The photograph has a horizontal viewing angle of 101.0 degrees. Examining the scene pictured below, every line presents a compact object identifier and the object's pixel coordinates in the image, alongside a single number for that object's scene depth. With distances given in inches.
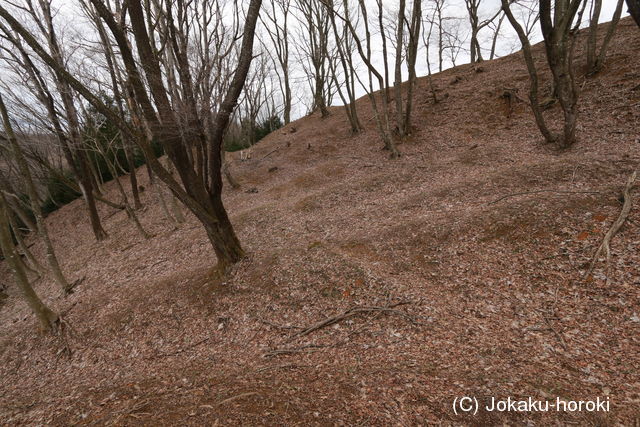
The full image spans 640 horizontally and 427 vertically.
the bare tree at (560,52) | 249.9
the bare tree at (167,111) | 160.1
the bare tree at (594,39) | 352.8
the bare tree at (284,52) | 771.3
